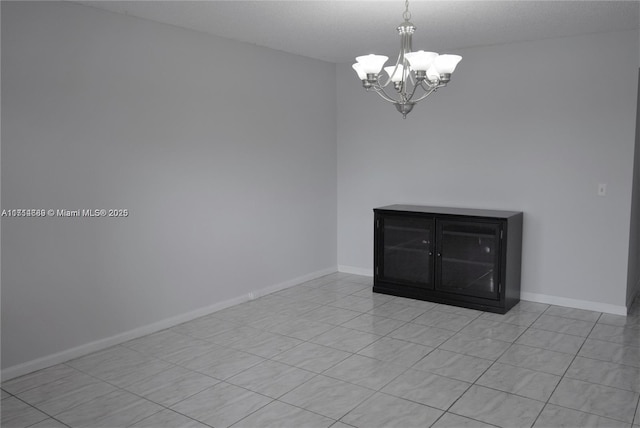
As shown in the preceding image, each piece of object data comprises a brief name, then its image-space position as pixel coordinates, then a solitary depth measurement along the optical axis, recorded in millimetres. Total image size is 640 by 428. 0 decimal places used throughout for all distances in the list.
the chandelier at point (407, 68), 2484
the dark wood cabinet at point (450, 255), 4289
